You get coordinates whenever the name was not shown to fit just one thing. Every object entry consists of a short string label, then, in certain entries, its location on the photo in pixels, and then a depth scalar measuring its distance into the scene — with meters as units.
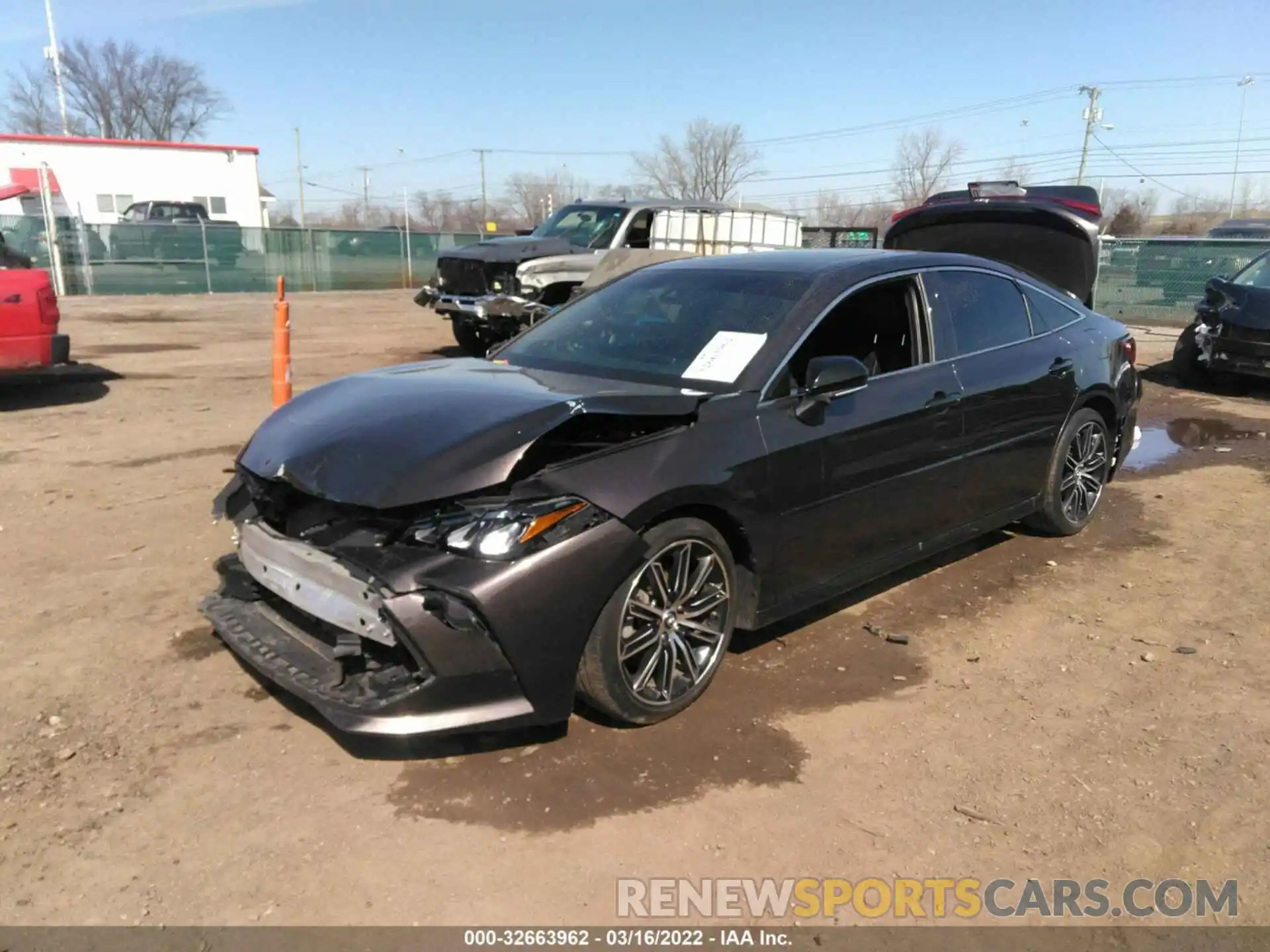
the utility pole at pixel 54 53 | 46.16
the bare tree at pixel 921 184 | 65.19
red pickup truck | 8.46
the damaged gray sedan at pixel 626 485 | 3.03
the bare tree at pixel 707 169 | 62.09
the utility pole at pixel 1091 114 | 58.62
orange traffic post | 6.75
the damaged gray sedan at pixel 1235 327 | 10.27
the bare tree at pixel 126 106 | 64.81
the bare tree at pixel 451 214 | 74.56
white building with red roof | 32.00
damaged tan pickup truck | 11.79
